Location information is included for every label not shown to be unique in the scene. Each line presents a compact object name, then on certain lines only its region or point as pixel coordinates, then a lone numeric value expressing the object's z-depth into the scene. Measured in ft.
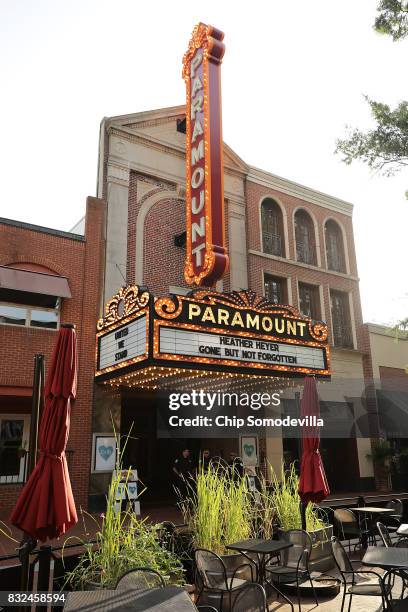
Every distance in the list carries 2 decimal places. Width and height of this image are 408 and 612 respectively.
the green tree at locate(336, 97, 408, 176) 44.19
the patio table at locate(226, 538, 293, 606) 20.12
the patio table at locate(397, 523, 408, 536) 24.28
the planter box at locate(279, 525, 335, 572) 26.13
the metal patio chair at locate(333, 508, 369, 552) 32.96
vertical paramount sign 48.29
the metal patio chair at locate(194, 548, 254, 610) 18.84
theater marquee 40.22
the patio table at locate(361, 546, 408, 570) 17.20
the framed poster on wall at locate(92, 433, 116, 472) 47.37
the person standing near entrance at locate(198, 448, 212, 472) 49.69
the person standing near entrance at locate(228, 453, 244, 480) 51.45
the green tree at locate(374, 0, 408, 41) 40.63
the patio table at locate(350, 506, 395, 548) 32.86
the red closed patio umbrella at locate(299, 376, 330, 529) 26.55
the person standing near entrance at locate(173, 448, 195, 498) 49.03
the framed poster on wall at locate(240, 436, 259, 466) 57.93
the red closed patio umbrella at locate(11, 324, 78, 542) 16.31
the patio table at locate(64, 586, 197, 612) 12.37
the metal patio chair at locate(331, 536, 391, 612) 18.14
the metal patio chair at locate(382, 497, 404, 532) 35.09
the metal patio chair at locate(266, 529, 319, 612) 22.26
